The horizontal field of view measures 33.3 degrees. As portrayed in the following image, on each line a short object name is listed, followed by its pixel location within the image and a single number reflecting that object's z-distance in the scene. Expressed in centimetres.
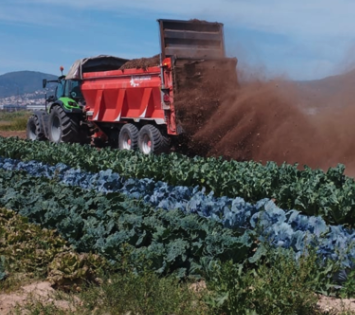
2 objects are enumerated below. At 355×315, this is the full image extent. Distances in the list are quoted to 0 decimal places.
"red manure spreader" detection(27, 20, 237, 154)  1366
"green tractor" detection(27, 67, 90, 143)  1850
